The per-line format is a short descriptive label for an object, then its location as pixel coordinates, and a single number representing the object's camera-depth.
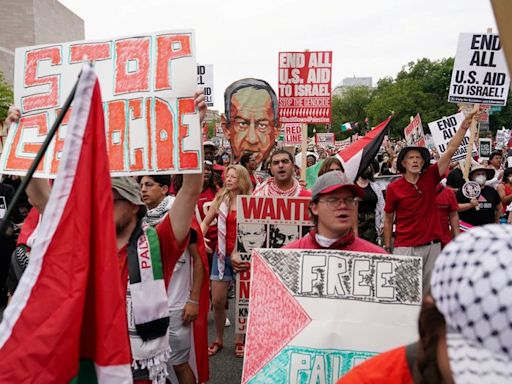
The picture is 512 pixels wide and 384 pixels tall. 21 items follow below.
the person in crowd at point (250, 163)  6.38
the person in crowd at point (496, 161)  12.74
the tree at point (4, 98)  31.68
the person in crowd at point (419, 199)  5.63
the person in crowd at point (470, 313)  0.86
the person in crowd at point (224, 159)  14.14
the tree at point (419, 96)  64.25
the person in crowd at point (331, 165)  5.28
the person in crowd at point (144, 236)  2.52
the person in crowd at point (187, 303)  3.52
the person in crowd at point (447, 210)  6.20
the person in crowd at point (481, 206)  7.27
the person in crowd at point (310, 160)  13.82
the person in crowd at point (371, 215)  6.40
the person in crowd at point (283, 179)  5.19
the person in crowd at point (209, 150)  8.89
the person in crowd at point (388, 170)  12.07
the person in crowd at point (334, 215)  2.72
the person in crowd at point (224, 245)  5.12
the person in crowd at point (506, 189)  8.62
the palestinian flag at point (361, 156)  5.06
